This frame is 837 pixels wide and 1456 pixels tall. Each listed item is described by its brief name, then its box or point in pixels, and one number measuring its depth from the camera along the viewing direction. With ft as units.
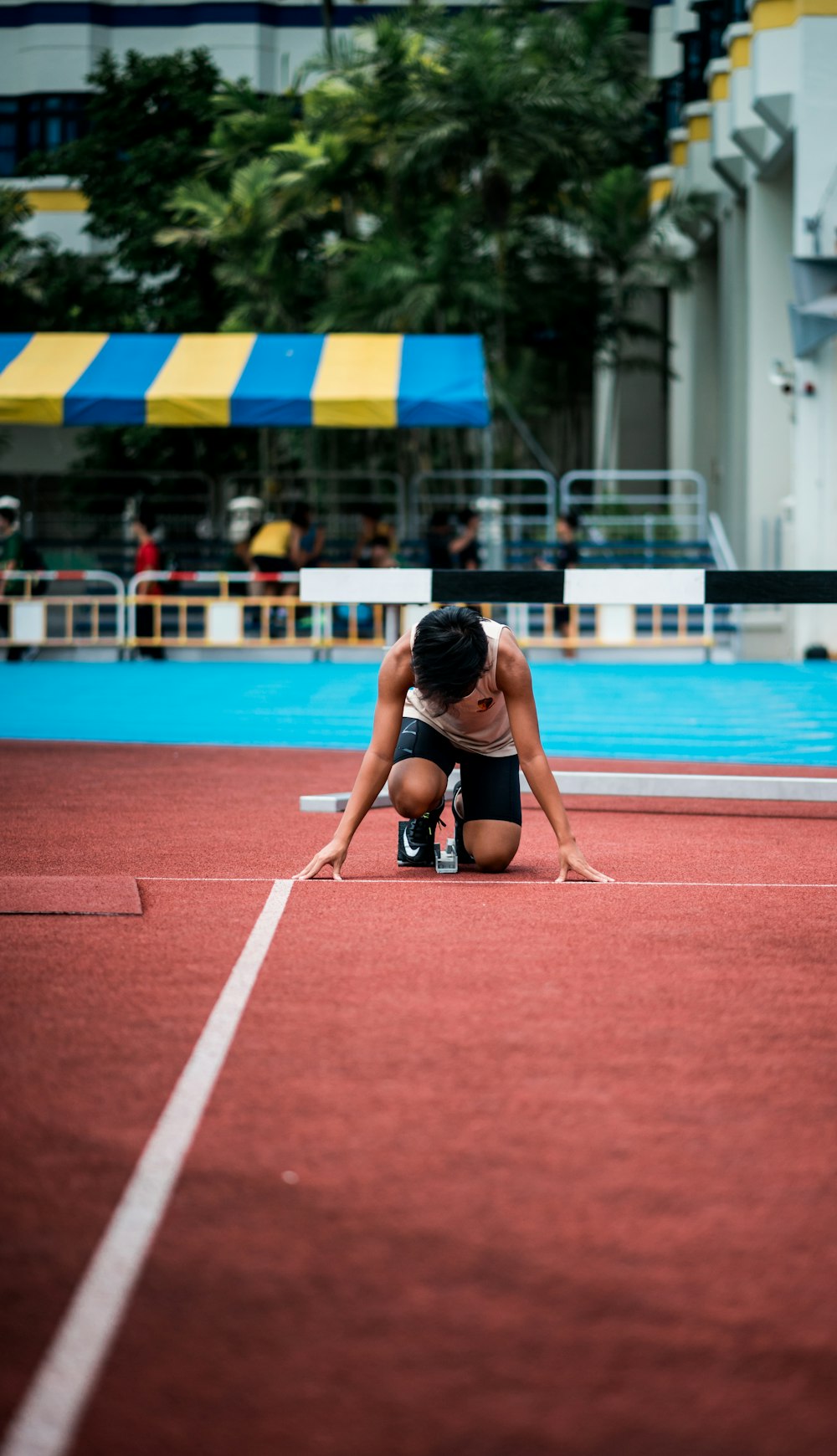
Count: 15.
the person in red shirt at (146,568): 76.54
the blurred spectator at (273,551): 78.95
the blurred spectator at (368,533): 81.87
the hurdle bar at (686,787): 30.81
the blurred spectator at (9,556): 77.61
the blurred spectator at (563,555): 77.51
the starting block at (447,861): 24.71
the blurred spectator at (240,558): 82.69
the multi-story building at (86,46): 138.82
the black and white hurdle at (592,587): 29.99
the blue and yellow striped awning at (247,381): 74.79
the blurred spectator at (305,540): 80.64
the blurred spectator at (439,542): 77.30
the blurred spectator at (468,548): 76.54
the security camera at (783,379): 80.33
